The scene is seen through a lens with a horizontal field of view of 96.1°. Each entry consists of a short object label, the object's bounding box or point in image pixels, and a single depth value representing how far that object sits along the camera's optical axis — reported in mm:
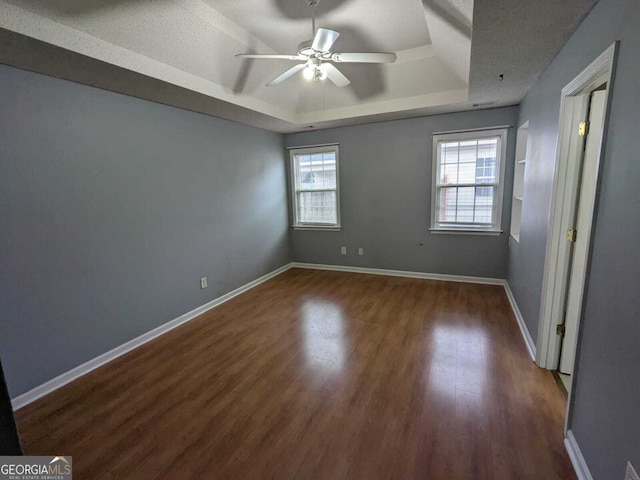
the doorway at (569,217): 1772
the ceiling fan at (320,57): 1974
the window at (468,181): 3818
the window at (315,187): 4801
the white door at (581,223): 1768
